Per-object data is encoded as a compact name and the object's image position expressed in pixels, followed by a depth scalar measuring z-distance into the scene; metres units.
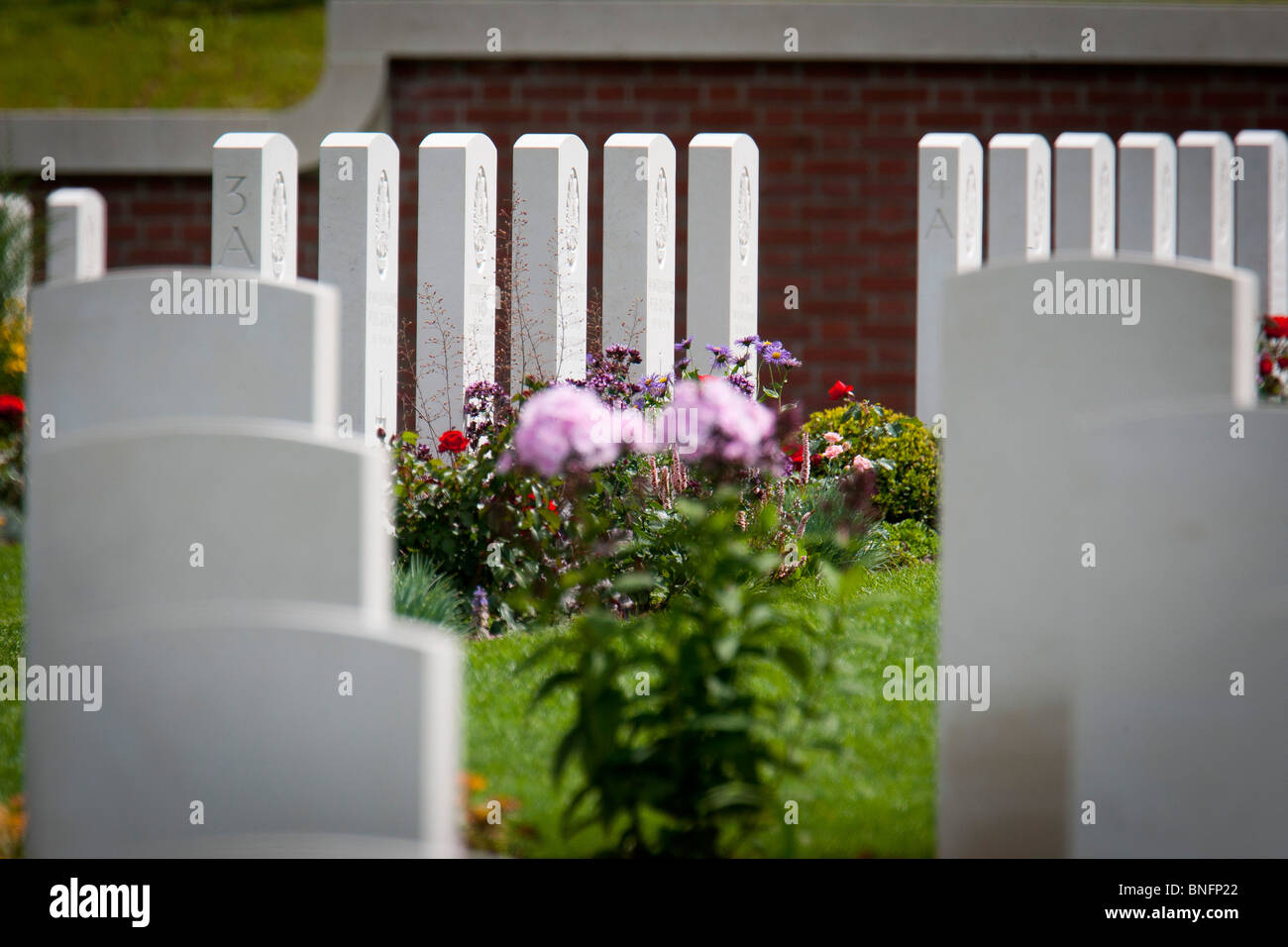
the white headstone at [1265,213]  9.77
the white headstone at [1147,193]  9.05
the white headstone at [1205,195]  9.45
